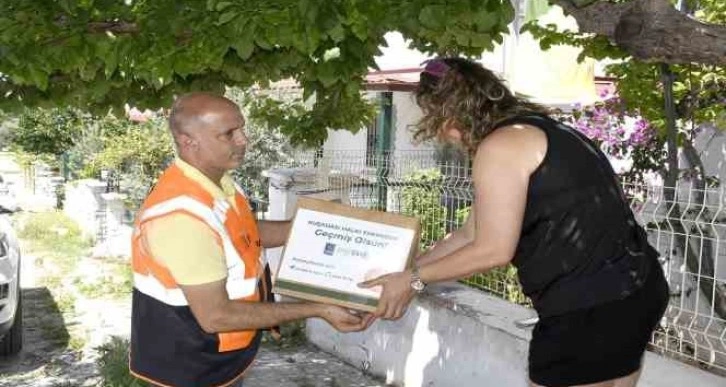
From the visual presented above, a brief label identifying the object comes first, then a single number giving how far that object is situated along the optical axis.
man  2.48
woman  2.29
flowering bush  6.55
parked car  5.84
